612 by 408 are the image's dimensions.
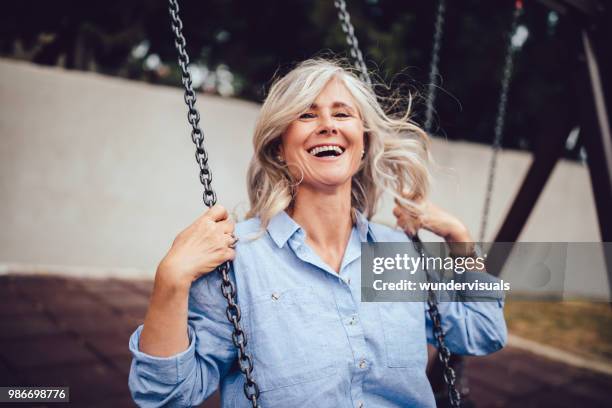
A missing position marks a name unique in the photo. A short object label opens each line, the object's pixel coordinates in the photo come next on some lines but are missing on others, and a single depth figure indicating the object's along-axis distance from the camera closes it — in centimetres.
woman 115
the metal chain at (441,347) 134
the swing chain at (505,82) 235
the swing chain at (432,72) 215
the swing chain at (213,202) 114
